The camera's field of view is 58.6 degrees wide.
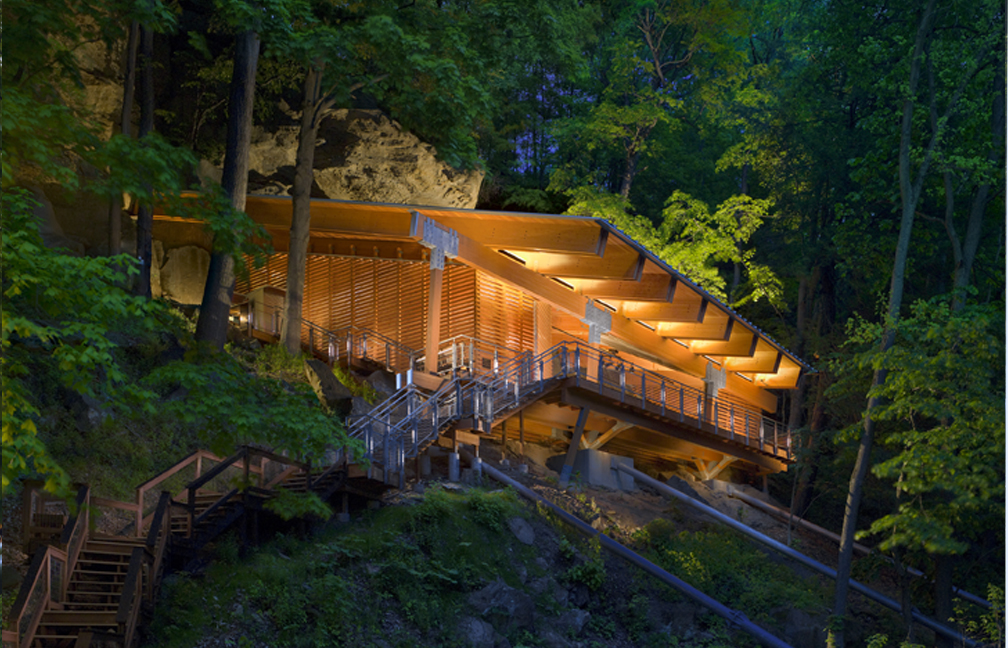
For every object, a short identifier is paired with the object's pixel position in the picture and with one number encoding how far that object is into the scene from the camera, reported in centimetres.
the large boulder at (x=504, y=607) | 1285
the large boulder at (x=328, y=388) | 1780
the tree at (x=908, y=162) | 1731
